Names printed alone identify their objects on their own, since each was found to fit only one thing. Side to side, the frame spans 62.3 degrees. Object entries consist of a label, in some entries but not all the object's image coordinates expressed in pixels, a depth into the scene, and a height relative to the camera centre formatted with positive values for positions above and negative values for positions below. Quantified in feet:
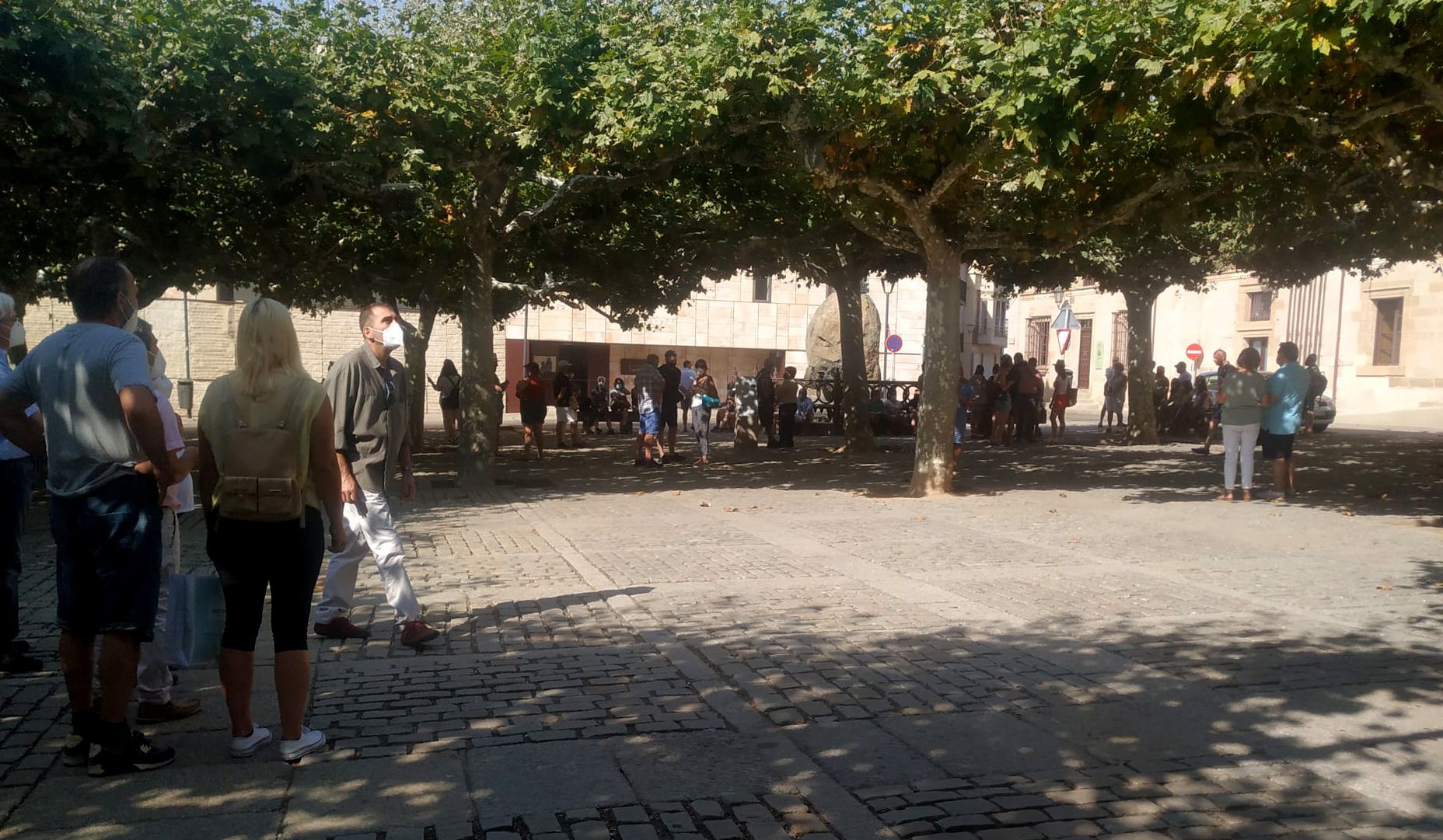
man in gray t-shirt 13.98 -1.82
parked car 90.38 -4.65
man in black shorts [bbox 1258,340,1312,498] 44.11 -2.40
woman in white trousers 43.96 -2.54
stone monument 116.88 +1.06
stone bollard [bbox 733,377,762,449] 72.54 -4.00
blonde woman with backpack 14.07 -1.76
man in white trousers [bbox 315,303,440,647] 19.75 -1.74
